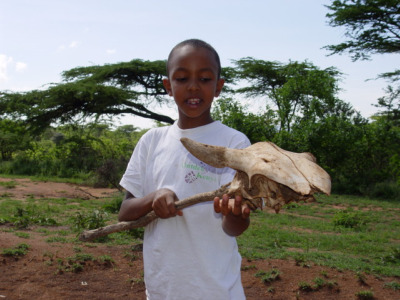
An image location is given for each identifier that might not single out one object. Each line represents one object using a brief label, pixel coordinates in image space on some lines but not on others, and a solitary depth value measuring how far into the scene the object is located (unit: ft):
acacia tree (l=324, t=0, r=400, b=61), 49.26
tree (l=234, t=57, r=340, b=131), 46.68
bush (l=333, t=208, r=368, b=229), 26.94
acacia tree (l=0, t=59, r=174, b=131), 54.24
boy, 5.44
